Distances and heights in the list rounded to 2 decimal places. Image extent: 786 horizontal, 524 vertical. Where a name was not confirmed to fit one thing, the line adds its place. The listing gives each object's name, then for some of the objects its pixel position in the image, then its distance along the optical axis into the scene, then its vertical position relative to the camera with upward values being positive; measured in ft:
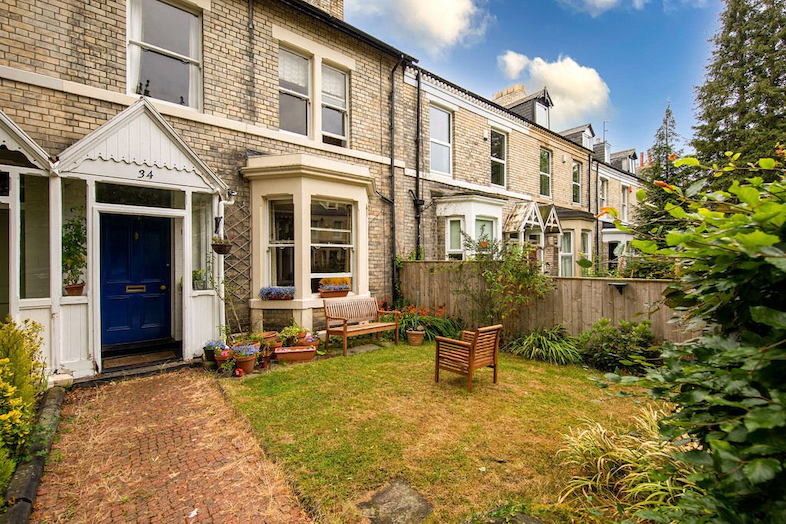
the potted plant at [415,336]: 26.43 -5.43
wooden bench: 23.83 -3.85
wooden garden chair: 16.73 -4.38
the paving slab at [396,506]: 8.66 -6.18
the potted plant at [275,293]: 24.17 -1.94
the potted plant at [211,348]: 19.76 -4.64
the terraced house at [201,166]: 17.34 +6.16
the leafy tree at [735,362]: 3.25 -1.10
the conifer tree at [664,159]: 44.98 +13.69
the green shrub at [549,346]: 21.93 -5.38
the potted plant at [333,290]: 26.07 -1.97
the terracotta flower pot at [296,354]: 21.66 -5.50
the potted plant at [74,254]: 17.66 +0.59
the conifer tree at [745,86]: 47.16 +24.66
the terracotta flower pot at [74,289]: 17.44 -1.15
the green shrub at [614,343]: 19.60 -4.62
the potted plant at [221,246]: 20.59 +1.09
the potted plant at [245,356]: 19.40 -5.03
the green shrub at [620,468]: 8.22 -5.38
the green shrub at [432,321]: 27.78 -4.64
